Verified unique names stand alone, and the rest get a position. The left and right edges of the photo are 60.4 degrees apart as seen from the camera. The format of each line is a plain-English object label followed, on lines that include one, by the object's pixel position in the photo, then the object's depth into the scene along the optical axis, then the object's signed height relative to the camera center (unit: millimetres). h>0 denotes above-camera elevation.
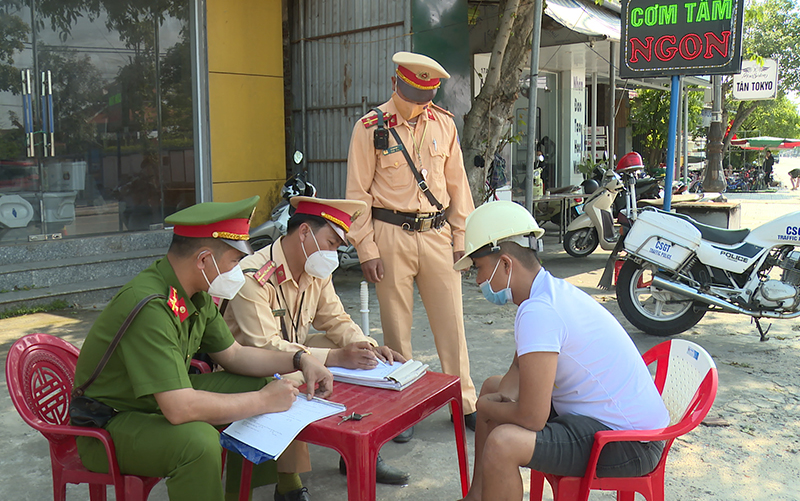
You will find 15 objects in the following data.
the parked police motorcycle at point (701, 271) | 5344 -809
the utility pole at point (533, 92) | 6371 +747
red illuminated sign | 6133 +1215
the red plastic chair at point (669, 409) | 2193 -832
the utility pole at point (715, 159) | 13148 +224
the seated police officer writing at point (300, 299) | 2900 -552
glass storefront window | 7004 +651
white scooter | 9156 -572
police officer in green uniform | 2174 -632
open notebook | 2600 -781
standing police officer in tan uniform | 3865 -294
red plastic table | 2158 -821
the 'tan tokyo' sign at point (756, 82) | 17531 +2263
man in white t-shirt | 2219 -695
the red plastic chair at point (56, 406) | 2273 -819
